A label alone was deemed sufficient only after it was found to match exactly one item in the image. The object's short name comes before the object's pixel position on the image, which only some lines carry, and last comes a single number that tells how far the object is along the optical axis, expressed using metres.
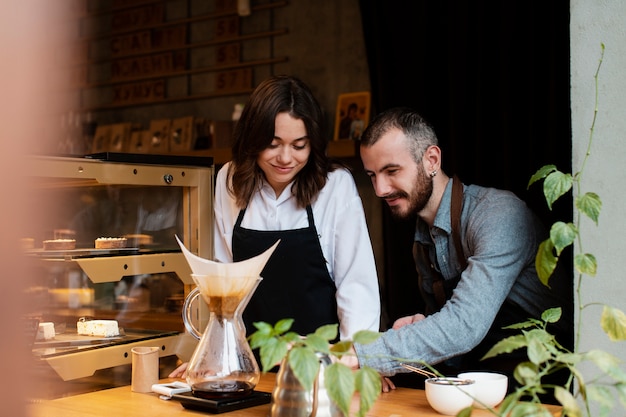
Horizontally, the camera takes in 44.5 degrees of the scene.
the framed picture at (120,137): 5.35
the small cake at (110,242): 1.95
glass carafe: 1.44
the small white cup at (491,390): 1.55
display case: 1.85
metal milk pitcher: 1.31
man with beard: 1.93
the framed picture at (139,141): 5.21
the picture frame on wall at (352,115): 4.29
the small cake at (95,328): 1.94
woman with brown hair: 2.08
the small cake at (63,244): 1.76
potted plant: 0.93
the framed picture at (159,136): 5.11
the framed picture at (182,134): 5.00
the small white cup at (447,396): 1.51
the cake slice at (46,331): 1.76
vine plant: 0.94
